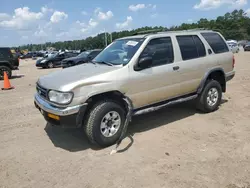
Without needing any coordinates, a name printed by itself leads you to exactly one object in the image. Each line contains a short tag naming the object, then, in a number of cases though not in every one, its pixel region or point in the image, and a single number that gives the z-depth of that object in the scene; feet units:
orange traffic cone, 28.03
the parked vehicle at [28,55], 148.63
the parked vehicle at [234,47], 90.57
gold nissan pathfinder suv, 10.11
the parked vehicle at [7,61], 37.62
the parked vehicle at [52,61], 58.90
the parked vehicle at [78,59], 49.38
